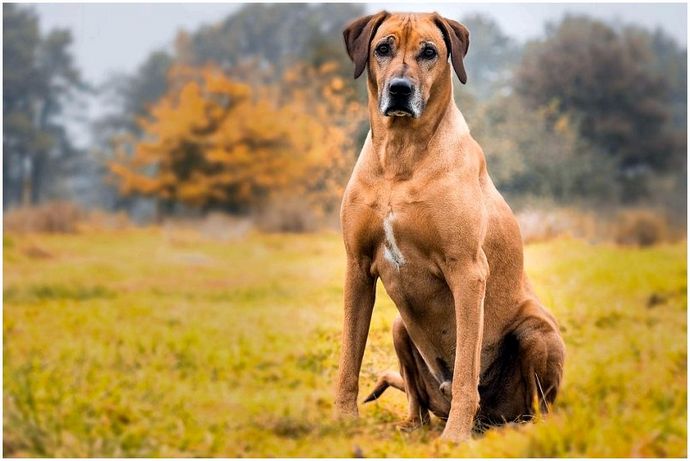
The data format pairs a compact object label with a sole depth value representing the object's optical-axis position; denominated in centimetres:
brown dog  402
